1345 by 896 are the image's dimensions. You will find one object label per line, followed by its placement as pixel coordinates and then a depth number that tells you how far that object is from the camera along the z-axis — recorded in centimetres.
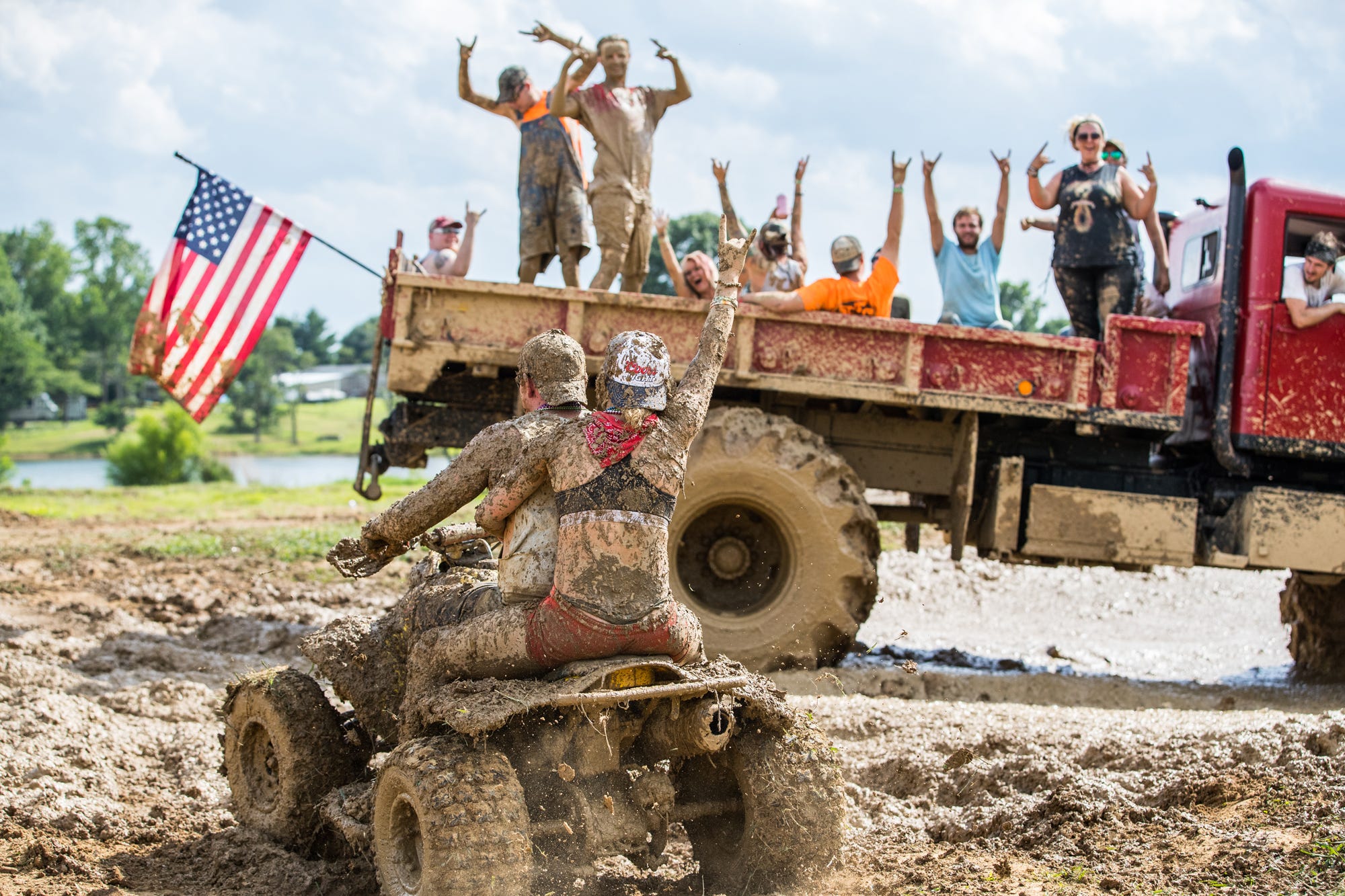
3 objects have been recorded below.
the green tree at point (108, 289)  6788
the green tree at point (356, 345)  8475
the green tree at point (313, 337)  8719
